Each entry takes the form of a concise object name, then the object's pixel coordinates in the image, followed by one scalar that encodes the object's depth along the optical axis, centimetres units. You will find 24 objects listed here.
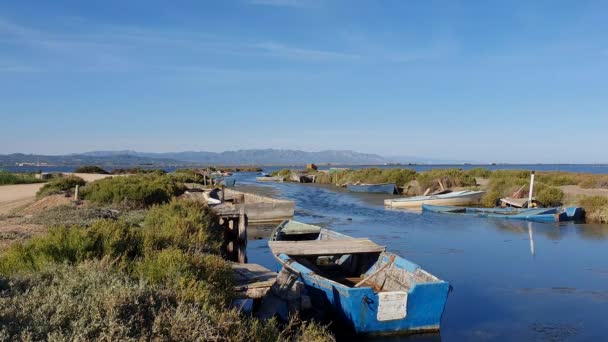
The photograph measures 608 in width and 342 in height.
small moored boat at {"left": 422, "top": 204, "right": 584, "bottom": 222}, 2473
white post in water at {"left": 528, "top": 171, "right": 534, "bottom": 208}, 2791
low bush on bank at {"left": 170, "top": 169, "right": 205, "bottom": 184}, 4691
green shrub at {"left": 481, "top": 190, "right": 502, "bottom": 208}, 3238
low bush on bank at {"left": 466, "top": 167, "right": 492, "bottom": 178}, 5338
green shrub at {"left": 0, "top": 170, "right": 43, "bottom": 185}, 4360
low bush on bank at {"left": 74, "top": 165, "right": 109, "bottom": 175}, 6719
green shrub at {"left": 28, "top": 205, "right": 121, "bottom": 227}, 1438
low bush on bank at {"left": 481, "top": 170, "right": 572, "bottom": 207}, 3080
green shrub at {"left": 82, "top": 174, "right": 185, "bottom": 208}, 2175
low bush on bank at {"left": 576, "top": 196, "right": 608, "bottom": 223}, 2470
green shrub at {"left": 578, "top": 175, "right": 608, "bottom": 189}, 3933
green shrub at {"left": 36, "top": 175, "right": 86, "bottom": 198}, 2613
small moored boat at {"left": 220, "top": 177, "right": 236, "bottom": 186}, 5509
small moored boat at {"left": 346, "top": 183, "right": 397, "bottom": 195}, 4572
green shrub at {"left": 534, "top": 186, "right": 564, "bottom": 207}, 3052
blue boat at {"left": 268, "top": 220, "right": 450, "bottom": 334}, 851
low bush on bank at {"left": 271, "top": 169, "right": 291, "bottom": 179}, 7434
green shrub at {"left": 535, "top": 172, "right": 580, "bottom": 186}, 4341
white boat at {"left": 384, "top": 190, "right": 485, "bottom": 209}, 3203
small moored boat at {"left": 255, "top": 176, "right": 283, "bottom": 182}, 7144
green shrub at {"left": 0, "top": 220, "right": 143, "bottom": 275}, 734
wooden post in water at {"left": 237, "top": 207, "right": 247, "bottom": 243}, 1600
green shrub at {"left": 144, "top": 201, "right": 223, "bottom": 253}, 995
